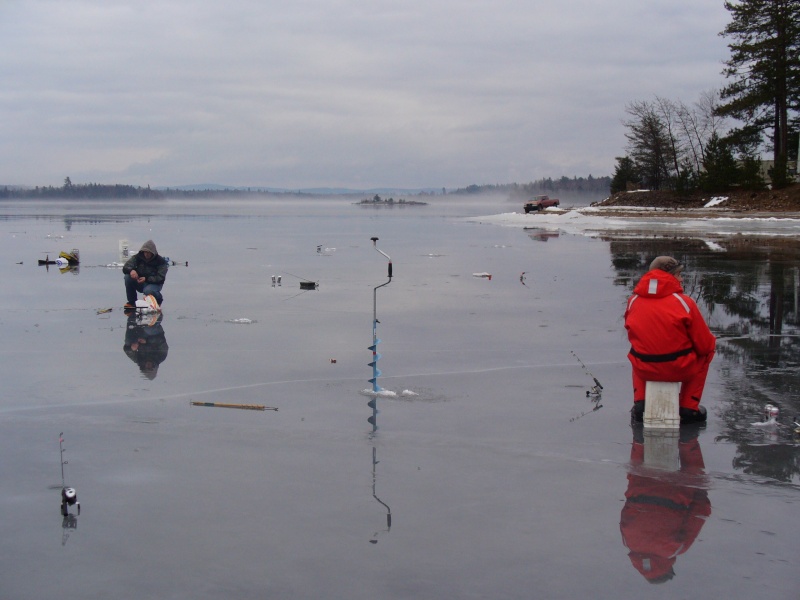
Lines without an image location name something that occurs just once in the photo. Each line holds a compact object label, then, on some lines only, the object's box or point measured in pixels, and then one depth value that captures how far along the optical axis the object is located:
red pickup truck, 81.75
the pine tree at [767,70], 55.84
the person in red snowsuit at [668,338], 7.43
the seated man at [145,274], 14.92
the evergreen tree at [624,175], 82.69
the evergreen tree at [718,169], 58.16
